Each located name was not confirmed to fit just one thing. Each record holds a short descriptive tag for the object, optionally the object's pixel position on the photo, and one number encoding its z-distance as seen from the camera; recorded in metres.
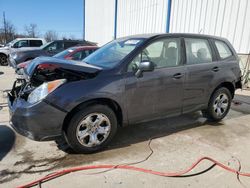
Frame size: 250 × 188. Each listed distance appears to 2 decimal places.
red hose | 2.71
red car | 7.91
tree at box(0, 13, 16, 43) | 43.78
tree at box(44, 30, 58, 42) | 59.97
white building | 8.68
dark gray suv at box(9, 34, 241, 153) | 2.86
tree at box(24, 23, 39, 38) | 56.21
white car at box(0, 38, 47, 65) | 13.52
